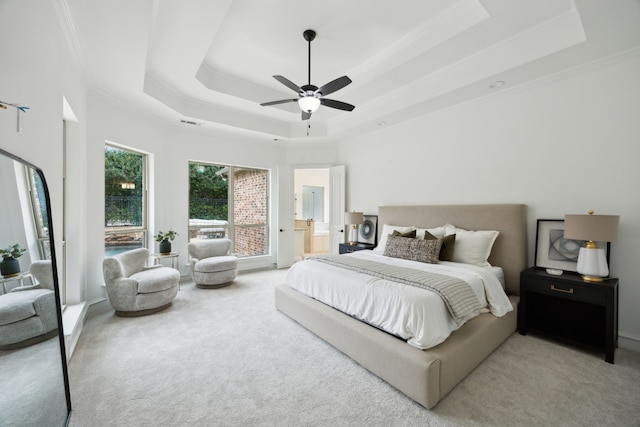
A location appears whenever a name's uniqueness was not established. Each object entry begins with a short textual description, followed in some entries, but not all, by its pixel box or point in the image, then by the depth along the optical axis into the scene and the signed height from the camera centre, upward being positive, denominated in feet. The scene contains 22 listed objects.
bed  6.22 -3.37
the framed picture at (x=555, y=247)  9.44 -1.23
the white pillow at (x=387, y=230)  13.15 -0.98
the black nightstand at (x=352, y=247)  16.03 -2.16
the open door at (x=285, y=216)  19.44 -0.45
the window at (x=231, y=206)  17.34 +0.25
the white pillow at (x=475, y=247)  10.68 -1.41
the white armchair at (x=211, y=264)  14.39 -2.93
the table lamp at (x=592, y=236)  7.93 -0.70
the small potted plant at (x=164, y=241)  14.21 -1.72
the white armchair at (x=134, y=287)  10.65 -3.13
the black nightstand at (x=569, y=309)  7.75 -3.30
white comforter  6.61 -2.51
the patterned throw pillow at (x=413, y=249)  10.78 -1.56
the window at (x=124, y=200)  13.19 +0.45
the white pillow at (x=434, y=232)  12.14 -0.93
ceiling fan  8.97 +4.04
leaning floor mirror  3.89 -1.68
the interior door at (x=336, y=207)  18.63 +0.19
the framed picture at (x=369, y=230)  16.65 -1.21
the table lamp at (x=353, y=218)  16.32 -0.46
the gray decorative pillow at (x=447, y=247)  11.05 -1.45
